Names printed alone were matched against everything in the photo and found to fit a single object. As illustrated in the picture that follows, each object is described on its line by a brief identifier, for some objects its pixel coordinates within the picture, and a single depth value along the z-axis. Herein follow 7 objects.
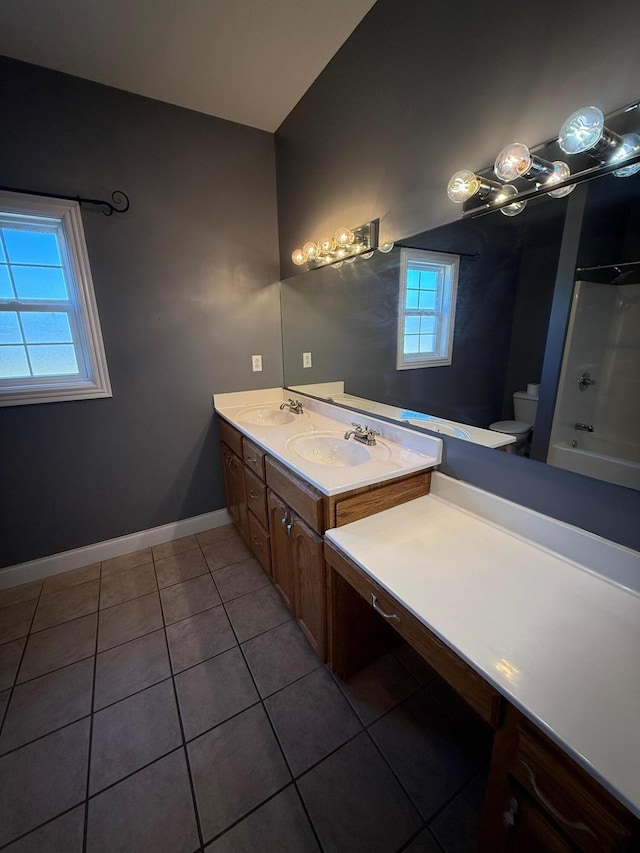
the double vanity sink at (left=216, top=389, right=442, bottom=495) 1.25
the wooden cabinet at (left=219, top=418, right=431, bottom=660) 1.22
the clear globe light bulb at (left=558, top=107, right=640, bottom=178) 0.73
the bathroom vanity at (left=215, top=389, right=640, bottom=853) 0.58
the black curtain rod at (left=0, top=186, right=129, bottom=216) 1.81
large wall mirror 0.85
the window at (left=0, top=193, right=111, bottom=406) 1.74
